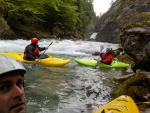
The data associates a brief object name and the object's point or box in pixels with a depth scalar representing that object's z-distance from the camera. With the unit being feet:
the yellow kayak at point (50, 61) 19.00
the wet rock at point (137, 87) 10.55
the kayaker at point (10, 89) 2.65
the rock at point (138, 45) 14.23
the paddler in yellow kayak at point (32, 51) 18.31
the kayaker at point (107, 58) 21.17
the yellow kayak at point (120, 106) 7.47
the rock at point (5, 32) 35.37
